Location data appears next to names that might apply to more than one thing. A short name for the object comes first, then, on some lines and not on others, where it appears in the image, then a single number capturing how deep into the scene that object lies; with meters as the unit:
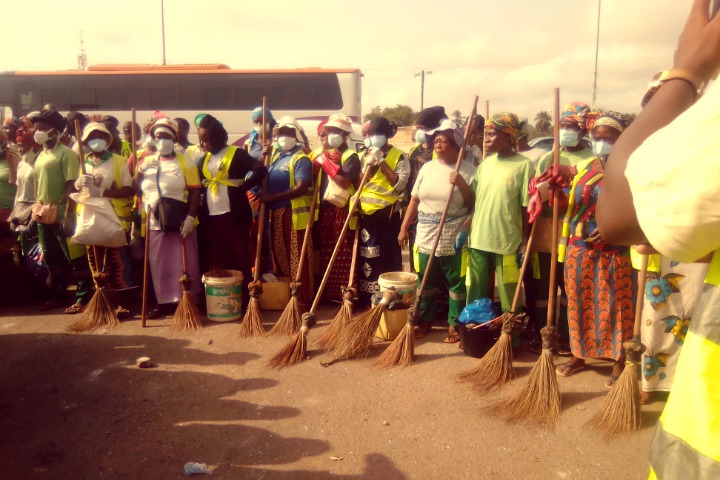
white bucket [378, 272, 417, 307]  5.10
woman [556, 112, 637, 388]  4.01
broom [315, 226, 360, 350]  5.02
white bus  15.38
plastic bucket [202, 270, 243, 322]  5.71
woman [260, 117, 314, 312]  5.77
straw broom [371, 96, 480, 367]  4.60
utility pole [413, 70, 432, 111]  34.43
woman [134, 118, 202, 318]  5.59
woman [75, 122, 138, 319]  5.67
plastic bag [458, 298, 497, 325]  4.68
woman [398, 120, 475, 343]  4.89
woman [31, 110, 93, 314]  5.91
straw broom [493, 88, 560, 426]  3.71
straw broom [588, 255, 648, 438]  3.49
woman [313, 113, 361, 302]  5.69
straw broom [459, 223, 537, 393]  4.18
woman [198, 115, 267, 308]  5.75
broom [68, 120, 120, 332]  5.58
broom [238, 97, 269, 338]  5.35
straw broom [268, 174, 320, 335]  5.38
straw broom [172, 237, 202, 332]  5.55
